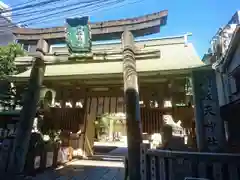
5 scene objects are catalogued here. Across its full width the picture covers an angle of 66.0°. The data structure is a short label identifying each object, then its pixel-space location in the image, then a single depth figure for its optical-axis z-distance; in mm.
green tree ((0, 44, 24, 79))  11586
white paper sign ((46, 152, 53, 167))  8180
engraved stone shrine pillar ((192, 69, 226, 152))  5109
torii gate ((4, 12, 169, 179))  5473
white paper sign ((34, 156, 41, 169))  7391
